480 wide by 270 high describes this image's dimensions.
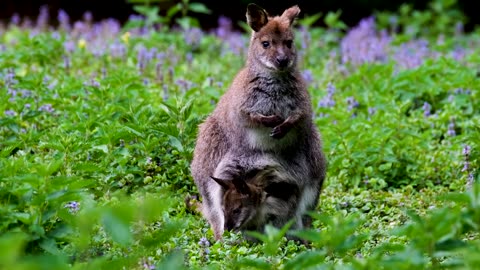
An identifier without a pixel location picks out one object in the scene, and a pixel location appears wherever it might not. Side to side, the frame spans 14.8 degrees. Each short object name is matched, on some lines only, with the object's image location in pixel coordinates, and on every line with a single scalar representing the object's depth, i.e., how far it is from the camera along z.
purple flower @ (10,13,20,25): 23.75
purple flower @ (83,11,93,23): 23.76
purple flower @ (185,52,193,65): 21.48
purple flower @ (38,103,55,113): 15.37
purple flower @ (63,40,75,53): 20.39
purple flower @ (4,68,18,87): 16.22
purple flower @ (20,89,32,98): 15.80
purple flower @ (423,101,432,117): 17.36
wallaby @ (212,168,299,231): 11.63
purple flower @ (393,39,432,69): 21.81
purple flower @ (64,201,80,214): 11.36
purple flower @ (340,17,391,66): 22.00
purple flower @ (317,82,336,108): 17.78
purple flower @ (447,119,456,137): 16.30
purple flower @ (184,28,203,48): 23.09
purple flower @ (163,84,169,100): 17.27
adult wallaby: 12.03
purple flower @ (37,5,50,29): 23.75
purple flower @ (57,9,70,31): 23.69
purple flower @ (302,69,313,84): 20.06
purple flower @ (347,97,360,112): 17.83
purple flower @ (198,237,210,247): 11.20
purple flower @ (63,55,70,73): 19.06
